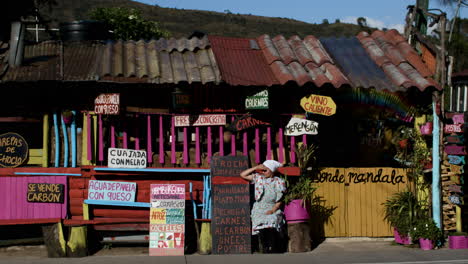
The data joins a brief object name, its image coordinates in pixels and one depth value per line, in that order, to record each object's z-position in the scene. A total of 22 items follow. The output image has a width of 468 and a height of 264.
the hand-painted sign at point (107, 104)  9.90
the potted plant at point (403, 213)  10.24
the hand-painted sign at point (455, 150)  10.28
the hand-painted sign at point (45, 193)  10.01
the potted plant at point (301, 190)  9.77
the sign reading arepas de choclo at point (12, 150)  10.06
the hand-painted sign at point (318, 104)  10.21
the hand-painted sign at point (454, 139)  10.34
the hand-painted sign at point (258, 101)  10.12
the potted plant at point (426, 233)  9.96
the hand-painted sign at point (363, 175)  10.65
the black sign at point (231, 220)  9.64
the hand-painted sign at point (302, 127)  10.27
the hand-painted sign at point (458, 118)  10.29
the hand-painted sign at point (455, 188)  10.22
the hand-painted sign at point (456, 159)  10.30
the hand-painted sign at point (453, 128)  10.26
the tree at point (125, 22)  26.61
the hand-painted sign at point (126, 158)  9.91
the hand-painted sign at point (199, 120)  10.22
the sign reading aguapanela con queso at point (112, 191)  9.98
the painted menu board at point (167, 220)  9.57
